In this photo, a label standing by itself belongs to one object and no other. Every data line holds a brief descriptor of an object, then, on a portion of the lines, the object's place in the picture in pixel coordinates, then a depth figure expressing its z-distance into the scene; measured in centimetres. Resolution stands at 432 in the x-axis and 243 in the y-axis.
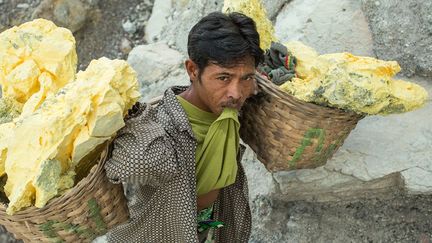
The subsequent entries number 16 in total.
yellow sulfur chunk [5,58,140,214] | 152
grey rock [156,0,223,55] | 382
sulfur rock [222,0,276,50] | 205
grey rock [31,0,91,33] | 443
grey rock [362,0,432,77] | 296
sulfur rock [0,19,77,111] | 184
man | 161
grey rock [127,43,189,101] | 373
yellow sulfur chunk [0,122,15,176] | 164
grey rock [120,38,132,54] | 439
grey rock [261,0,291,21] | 357
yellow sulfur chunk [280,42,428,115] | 184
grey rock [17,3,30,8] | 458
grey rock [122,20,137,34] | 445
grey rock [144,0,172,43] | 424
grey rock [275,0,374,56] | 316
